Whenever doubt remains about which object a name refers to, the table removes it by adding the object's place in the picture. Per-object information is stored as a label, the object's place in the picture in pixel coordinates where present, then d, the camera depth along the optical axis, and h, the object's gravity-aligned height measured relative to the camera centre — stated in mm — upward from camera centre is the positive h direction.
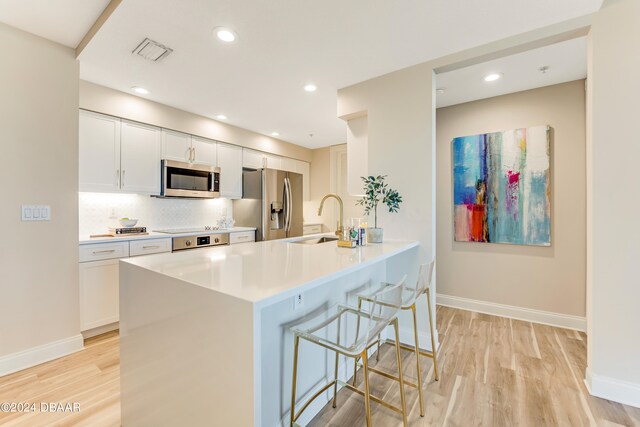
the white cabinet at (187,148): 3486 +866
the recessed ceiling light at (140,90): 2953 +1333
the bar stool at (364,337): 1225 -594
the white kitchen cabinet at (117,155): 2814 +638
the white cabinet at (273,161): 4881 +926
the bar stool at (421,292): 1654 -558
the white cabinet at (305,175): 5618 +791
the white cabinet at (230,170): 4113 +655
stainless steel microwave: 3447 +434
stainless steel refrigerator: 4293 +119
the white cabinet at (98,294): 2559 -778
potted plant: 2330 +123
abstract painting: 2893 +276
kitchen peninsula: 923 -503
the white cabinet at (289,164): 5254 +932
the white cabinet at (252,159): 4484 +894
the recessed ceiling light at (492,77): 2648 +1319
